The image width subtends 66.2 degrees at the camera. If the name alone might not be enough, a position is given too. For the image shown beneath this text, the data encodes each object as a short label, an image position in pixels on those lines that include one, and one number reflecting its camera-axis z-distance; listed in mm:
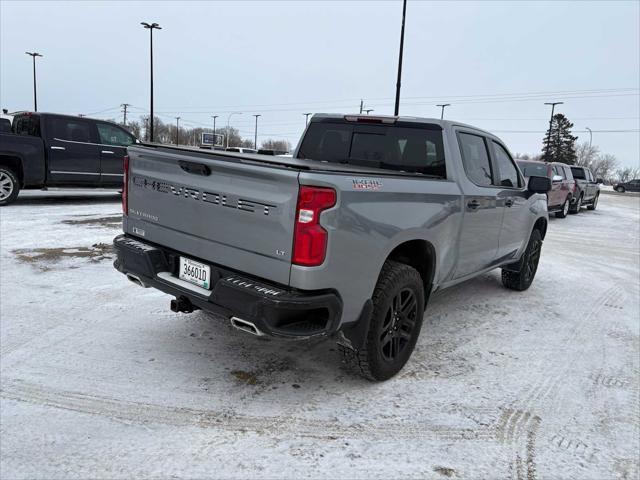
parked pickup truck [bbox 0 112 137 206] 9742
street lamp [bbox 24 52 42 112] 45562
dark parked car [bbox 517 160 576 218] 13688
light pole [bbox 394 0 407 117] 18853
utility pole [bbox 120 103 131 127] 81125
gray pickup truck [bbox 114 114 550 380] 2781
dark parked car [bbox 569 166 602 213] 18000
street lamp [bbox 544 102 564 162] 53375
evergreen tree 79250
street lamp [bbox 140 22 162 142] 31100
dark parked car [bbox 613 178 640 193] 52500
